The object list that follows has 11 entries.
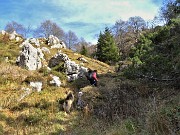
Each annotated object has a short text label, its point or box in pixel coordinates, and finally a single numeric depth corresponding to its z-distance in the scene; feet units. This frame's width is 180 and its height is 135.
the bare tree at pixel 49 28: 115.92
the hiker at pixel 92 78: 31.42
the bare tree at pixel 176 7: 20.33
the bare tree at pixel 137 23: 110.61
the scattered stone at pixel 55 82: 32.84
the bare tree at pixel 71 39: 124.08
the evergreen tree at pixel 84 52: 84.57
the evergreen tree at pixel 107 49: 70.80
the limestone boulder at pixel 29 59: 38.42
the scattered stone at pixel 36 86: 30.31
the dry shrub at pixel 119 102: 17.97
